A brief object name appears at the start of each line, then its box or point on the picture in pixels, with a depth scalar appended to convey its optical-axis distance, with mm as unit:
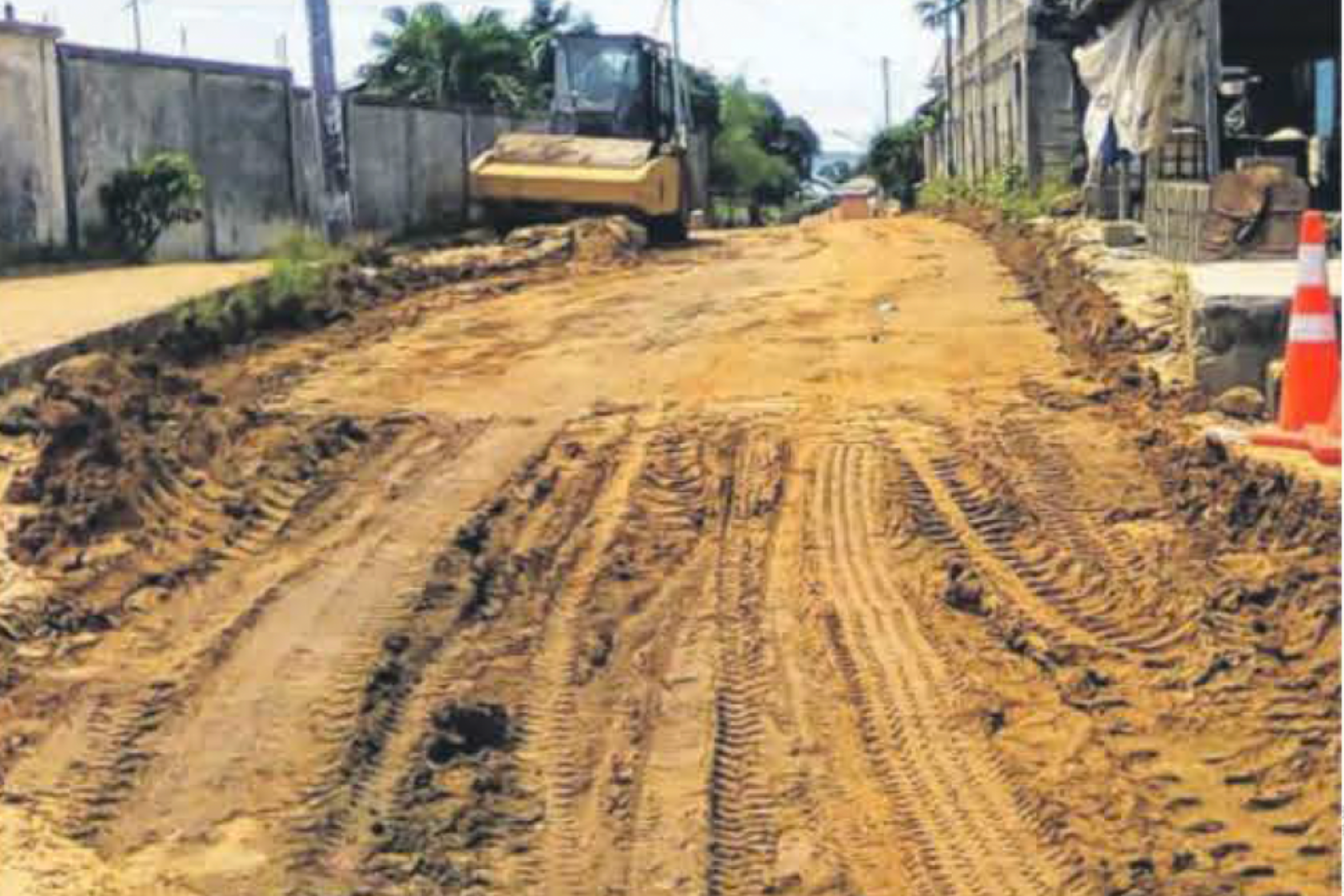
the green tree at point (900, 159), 72312
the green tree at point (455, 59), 49938
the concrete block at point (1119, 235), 16812
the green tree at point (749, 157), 73438
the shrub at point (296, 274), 14188
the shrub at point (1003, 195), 26906
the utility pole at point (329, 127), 20250
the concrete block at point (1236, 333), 9273
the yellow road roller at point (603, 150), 22594
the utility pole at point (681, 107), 25859
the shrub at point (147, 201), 20781
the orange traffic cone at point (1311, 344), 7969
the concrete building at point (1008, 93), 34719
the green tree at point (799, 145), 90375
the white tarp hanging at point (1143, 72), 18938
